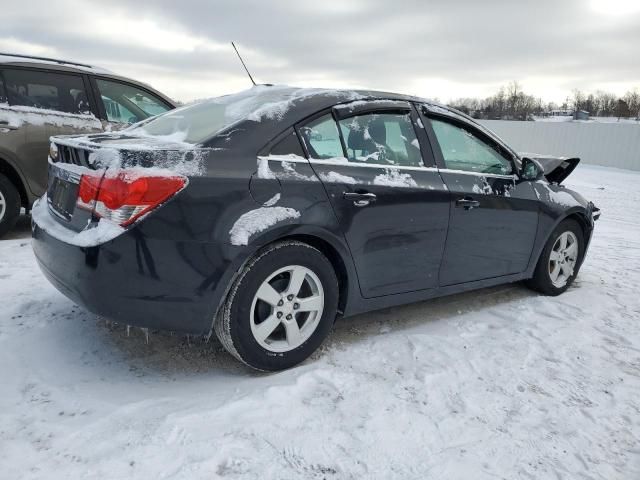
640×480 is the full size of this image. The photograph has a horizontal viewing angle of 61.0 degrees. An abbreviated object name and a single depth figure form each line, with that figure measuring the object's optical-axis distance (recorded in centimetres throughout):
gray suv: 521
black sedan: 252
